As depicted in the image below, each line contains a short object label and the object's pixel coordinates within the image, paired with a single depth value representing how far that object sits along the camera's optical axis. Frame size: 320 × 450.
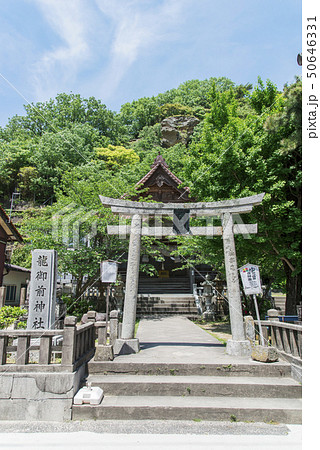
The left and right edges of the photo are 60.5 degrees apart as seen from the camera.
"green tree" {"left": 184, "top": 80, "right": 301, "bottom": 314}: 9.41
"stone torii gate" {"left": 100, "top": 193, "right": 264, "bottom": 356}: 7.23
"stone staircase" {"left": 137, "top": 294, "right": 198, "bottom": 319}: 16.28
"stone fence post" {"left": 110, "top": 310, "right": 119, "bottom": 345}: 7.00
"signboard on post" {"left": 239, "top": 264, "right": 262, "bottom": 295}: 6.94
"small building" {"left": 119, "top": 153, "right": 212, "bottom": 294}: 20.12
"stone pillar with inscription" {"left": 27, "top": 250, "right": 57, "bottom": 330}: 7.60
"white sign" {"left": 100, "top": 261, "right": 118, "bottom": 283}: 8.07
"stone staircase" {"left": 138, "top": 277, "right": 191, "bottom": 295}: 19.25
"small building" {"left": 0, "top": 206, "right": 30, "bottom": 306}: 17.25
